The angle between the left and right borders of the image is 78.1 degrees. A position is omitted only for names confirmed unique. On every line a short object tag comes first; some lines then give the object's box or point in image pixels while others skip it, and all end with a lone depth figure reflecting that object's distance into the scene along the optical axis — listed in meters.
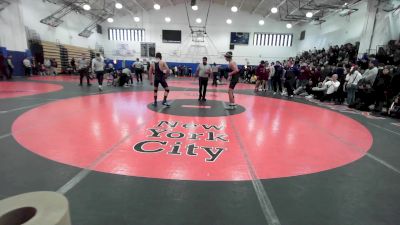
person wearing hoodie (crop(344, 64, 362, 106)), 9.57
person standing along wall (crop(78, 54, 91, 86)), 12.49
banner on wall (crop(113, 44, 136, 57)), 28.56
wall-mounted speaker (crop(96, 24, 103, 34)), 27.05
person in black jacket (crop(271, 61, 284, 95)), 12.84
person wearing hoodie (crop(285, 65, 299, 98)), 11.86
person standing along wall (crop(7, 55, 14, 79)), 15.21
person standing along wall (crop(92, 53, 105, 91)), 11.20
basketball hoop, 27.56
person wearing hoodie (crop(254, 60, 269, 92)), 13.18
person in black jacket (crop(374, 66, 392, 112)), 8.52
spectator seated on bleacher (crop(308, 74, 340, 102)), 10.74
